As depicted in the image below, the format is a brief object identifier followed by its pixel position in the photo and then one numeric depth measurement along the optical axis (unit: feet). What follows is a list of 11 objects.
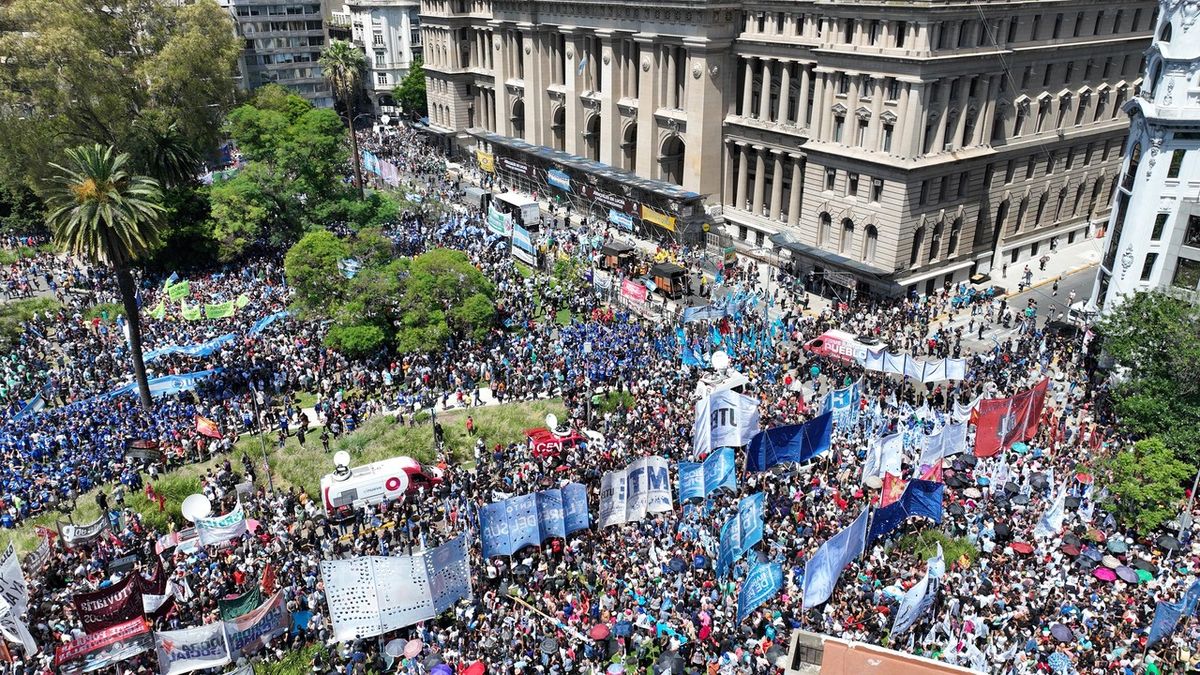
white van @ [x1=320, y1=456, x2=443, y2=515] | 118.73
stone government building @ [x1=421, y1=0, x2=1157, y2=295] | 182.80
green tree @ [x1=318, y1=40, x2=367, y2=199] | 291.79
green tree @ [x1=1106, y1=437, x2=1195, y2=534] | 107.34
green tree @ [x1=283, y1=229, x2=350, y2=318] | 169.37
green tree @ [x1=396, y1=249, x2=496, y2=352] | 162.09
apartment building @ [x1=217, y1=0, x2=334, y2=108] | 396.98
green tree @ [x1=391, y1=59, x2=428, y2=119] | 393.09
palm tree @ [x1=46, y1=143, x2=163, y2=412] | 144.56
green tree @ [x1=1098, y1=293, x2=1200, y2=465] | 118.62
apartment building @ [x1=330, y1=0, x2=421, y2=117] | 407.23
